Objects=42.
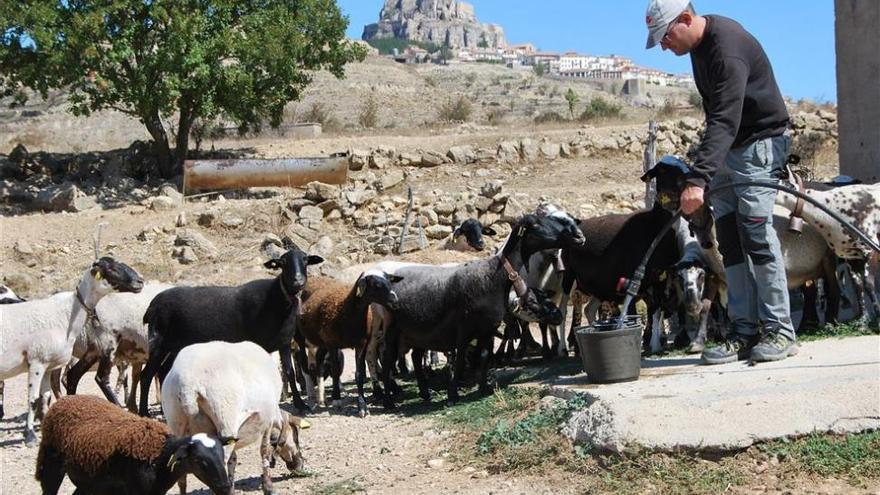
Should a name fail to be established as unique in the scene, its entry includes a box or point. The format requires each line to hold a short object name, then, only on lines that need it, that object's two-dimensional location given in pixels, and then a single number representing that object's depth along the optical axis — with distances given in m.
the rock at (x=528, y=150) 31.17
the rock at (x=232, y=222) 25.34
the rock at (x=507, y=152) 30.92
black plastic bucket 8.14
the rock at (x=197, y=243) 23.59
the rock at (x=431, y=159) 30.86
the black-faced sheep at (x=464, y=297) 10.43
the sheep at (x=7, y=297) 12.25
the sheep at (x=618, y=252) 11.13
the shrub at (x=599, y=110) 41.53
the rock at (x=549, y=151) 31.16
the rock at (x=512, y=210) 23.34
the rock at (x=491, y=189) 24.12
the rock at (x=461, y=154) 31.11
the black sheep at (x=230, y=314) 10.67
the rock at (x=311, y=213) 25.06
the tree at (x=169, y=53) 26.67
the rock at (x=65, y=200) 28.25
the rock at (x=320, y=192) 25.78
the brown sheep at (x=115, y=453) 6.45
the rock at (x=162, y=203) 27.03
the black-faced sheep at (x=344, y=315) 10.72
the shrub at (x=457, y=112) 43.19
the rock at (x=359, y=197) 25.67
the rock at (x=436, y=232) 23.64
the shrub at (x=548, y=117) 41.46
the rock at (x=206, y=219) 25.45
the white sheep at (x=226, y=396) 7.25
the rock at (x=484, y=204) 23.88
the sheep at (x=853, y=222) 9.56
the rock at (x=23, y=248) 24.70
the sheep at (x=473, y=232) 13.24
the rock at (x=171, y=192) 27.94
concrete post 11.63
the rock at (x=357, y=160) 30.29
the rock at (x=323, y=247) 22.83
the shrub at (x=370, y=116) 42.60
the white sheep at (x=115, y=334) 11.85
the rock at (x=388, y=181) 28.39
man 7.46
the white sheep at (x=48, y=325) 10.64
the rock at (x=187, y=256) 23.25
